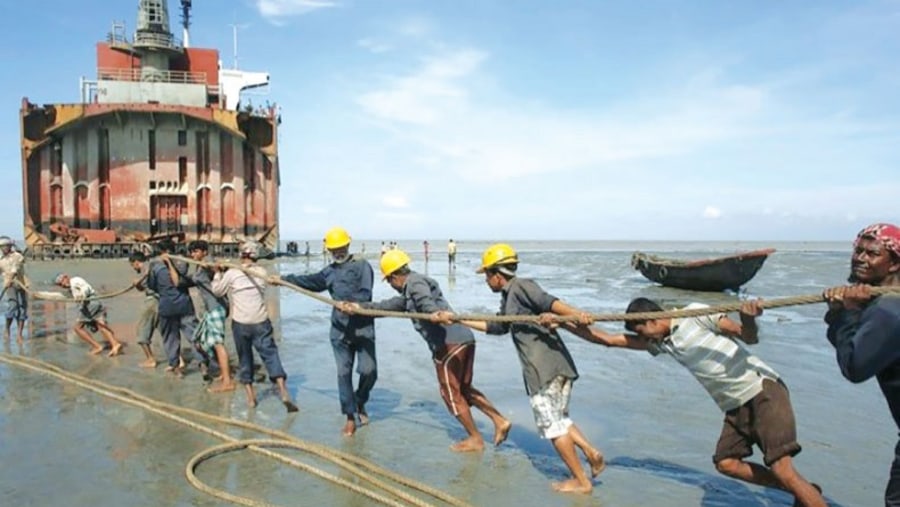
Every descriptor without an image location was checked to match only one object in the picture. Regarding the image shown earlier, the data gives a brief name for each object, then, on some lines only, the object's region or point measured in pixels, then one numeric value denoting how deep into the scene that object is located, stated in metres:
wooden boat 20.91
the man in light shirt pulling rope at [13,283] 10.52
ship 30.52
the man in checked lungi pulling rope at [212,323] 7.71
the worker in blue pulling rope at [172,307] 8.38
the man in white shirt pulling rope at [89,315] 9.75
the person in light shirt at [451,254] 34.44
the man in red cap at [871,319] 2.83
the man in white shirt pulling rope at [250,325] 6.93
